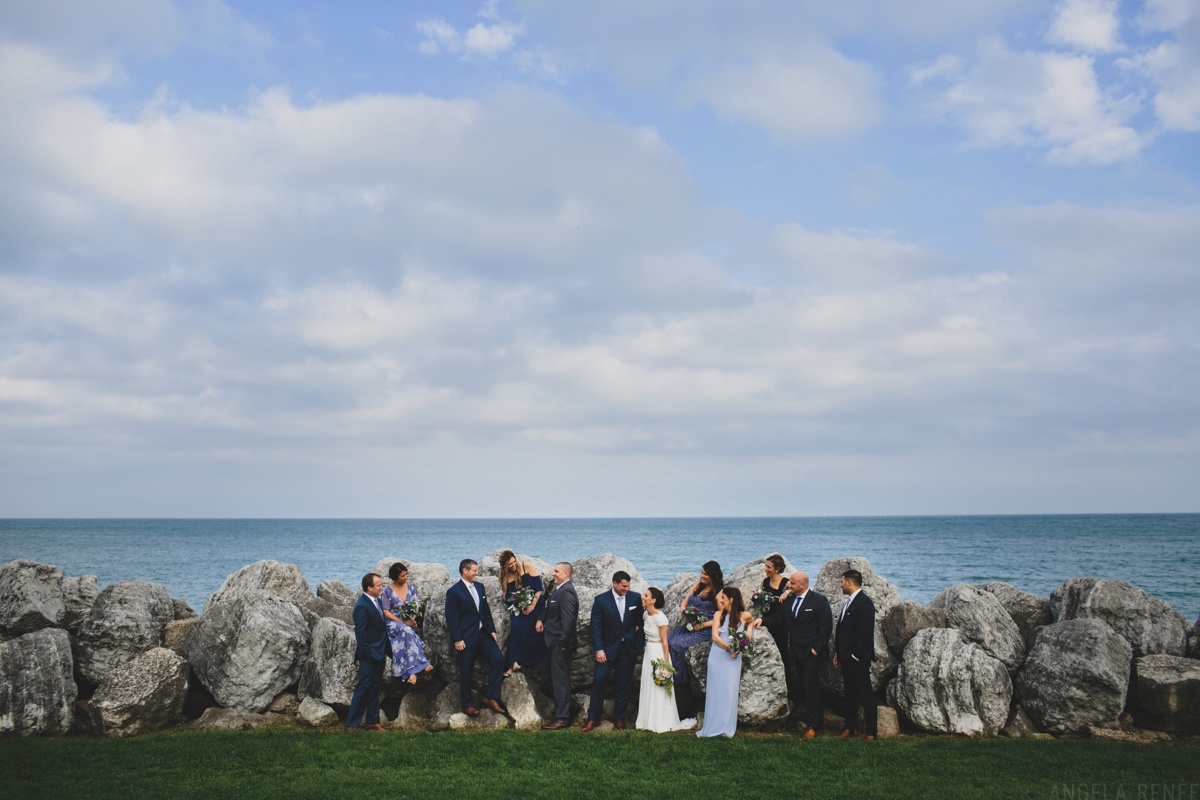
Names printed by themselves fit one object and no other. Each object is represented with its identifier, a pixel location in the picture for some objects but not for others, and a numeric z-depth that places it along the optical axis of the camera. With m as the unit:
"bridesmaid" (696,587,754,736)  11.98
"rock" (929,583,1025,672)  12.87
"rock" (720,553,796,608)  14.14
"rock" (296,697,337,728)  12.54
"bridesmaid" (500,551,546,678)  13.25
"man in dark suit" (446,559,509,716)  12.77
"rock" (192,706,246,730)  12.31
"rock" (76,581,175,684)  13.52
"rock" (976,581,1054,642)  14.37
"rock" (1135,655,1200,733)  11.83
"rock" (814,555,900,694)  12.95
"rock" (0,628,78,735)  12.09
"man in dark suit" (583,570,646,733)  12.63
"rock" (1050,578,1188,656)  13.03
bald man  12.12
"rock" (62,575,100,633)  14.70
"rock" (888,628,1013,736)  11.95
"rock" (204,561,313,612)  16.27
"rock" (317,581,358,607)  18.00
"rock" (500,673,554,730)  12.46
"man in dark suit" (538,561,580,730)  12.82
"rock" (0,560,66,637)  14.08
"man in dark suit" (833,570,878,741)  12.00
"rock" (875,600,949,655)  13.14
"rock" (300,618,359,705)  12.85
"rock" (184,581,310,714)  12.82
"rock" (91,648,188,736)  12.09
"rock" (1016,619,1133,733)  11.87
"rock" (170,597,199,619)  16.08
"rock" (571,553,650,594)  16.04
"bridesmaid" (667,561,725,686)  12.80
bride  12.30
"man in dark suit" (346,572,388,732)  12.34
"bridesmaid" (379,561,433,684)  12.77
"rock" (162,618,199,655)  14.13
